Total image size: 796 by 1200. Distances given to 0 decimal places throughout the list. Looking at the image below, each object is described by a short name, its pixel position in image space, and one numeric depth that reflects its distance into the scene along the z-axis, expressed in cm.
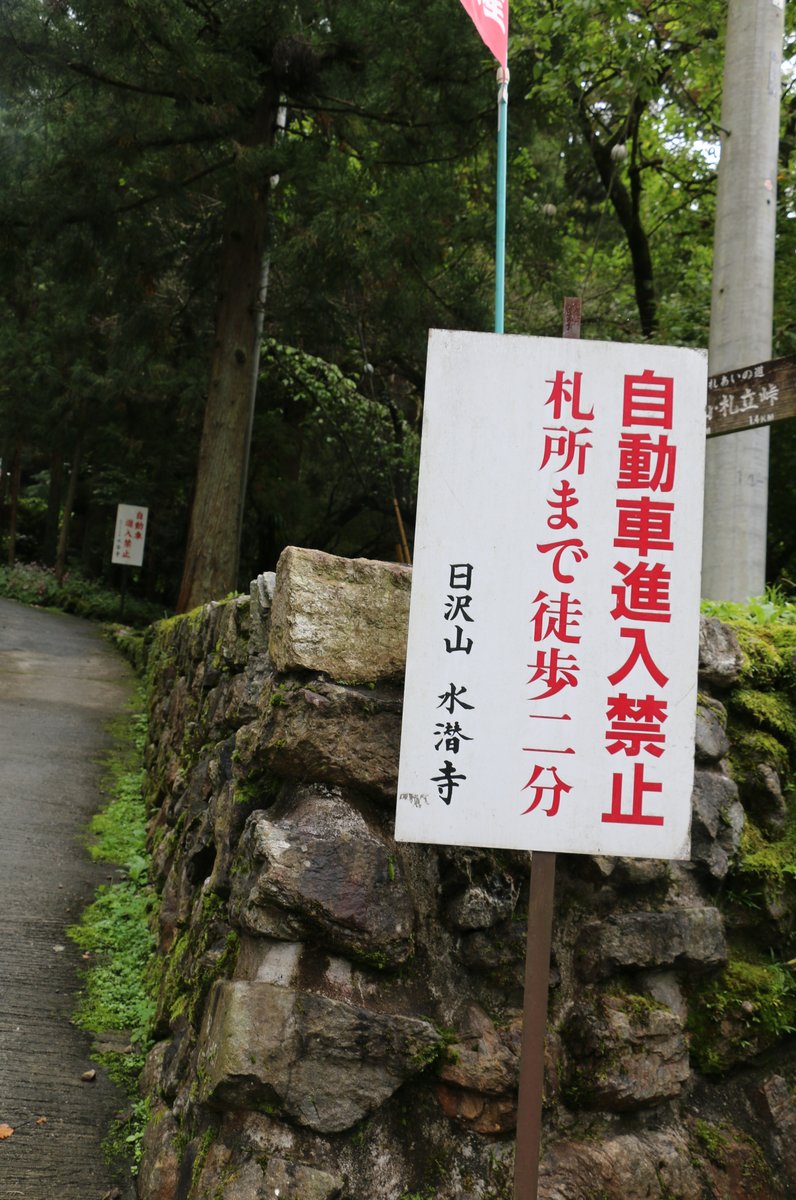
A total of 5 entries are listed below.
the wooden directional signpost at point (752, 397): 408
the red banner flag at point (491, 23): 463
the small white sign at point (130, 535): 1725
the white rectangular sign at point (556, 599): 250
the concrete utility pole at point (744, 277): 551
